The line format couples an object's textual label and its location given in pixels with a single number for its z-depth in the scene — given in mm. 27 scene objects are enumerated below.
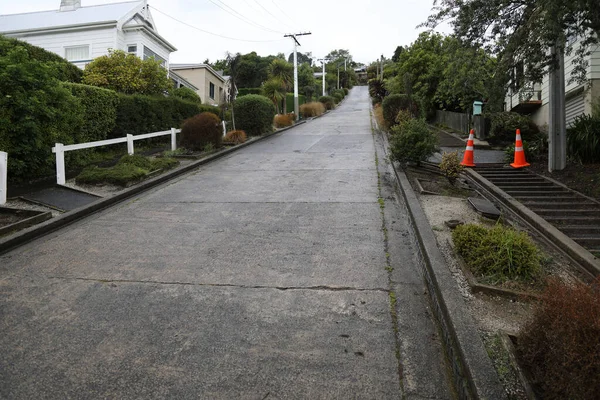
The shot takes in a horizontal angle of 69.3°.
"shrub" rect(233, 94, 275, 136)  19875
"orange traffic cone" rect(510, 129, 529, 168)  10578
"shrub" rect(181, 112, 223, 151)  13833
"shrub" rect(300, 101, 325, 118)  38656
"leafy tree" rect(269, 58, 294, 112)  37038
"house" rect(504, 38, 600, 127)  12562
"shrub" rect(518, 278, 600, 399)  1934
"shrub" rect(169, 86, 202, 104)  24156
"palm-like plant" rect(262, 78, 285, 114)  35156
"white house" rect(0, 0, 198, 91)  23812
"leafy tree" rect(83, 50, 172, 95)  17500
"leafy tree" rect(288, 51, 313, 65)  116344
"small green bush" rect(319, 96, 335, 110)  52188
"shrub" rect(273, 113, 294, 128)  26328
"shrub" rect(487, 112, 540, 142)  14920
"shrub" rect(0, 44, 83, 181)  7371
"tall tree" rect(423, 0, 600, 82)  6410
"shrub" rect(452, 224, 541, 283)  3904
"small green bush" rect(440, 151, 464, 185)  8383
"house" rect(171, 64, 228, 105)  36531
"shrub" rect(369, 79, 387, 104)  46197
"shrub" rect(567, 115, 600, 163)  9469
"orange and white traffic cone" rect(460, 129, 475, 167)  11016
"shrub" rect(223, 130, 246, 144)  16875
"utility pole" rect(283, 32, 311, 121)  32969
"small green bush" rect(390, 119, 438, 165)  9711
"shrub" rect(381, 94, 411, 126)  18933
